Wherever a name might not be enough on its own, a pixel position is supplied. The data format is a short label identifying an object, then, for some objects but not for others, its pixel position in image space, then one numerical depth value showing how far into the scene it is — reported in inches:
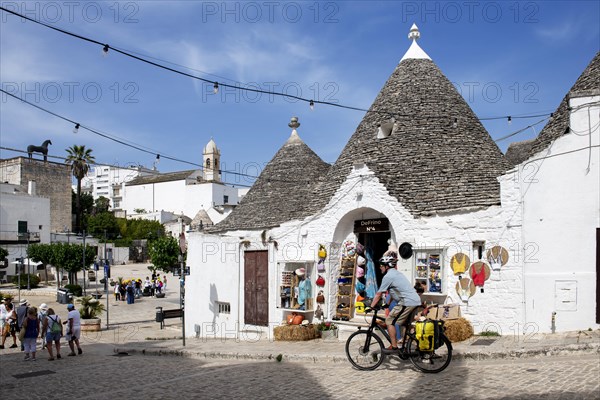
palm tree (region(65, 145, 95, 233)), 2620.6
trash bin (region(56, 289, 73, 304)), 1214.6
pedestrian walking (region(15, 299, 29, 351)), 640.3
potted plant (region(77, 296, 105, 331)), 858.1
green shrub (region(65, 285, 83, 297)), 1382.0
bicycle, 356.5
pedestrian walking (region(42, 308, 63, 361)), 559.8
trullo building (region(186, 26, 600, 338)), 457.7
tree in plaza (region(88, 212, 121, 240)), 2691.9
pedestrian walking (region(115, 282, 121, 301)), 1409.9
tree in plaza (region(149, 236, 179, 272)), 1441.9
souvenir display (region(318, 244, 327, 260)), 595.8
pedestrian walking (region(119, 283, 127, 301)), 1411.2
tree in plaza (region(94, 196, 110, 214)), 3299.7
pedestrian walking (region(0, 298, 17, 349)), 680.4
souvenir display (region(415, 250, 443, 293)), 510.3
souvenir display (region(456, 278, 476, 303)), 492.1
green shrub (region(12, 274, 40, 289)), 1574.2
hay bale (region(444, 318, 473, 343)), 464.1
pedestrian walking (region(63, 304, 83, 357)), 578.4
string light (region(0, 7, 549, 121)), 369.4
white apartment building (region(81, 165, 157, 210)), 3880.4
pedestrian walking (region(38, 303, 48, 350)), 582.2
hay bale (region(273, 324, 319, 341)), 567.8
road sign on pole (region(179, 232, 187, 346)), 587.2
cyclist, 361.1
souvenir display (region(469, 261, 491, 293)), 486.0
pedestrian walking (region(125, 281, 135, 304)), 1311.4
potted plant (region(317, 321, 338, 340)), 568.4
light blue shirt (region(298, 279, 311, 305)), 595.5
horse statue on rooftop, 2551.2
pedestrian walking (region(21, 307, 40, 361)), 550.3
